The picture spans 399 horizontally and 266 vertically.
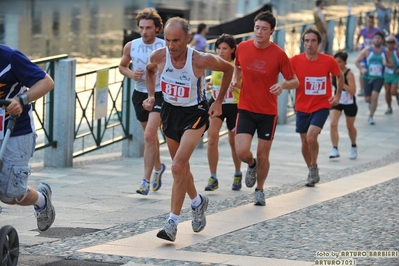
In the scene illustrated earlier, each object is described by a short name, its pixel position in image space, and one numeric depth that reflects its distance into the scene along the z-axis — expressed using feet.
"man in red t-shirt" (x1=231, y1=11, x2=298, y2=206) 33.17
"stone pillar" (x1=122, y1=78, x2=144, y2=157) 48.19
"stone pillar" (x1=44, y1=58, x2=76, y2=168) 41.39
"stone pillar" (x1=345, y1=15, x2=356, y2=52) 103.19
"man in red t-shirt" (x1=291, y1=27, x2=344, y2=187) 38.96
